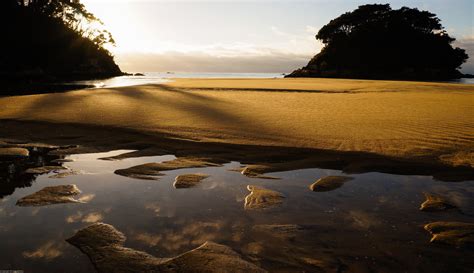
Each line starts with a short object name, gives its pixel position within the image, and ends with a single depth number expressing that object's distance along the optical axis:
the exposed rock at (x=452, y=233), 2.53
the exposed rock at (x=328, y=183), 3.77
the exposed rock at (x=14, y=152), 4.88
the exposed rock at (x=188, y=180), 3.81
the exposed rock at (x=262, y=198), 3.25
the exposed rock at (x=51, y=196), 3.21
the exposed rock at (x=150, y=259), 2.16
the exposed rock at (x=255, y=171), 4.23
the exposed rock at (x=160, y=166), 4.16
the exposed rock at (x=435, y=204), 3.19
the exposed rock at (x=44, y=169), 4.22
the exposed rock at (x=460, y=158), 4.64
